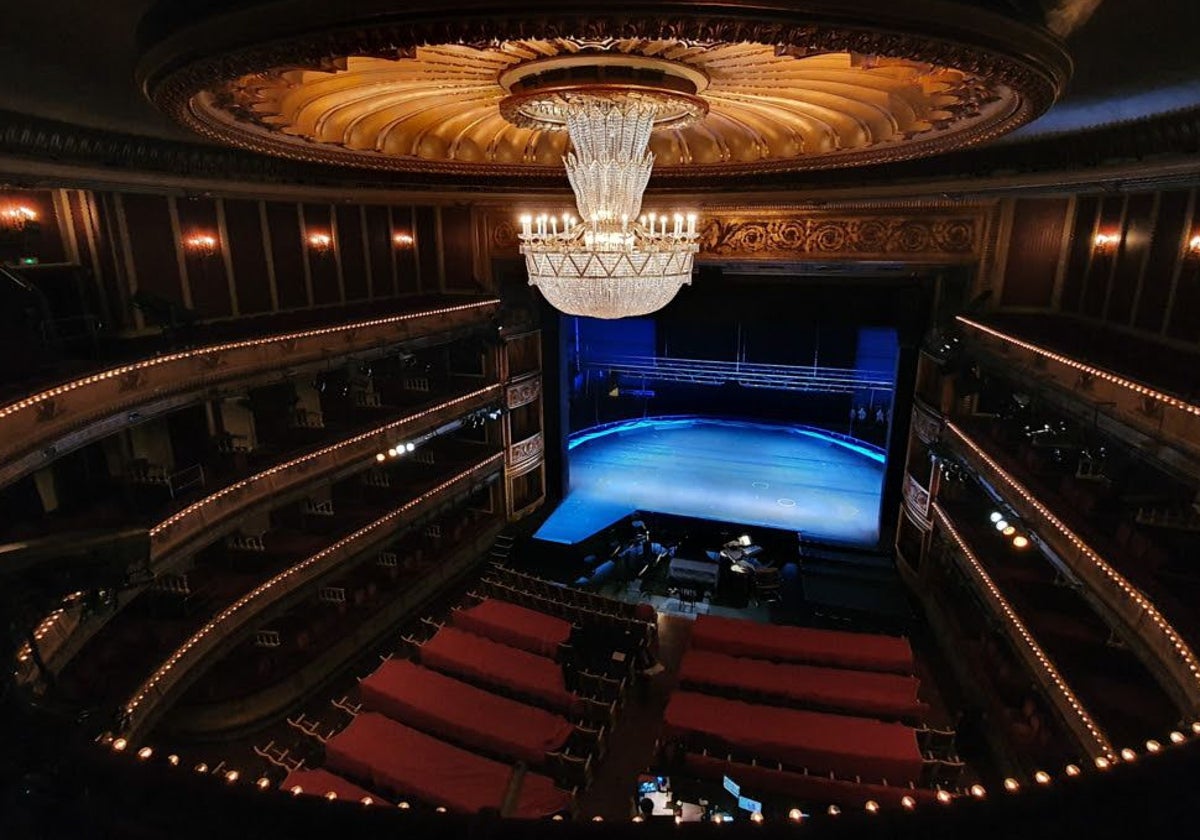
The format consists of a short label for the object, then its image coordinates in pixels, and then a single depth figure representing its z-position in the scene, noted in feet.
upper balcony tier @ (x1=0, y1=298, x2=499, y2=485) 20.34
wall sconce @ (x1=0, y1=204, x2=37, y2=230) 26.86
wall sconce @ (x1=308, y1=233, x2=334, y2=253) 41.57
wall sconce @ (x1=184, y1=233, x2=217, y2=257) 34.25
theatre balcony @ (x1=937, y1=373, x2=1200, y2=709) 19.43
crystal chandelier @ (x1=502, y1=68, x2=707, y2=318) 18.90
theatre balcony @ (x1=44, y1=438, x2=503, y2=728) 26.37
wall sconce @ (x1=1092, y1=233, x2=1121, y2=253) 31.48
